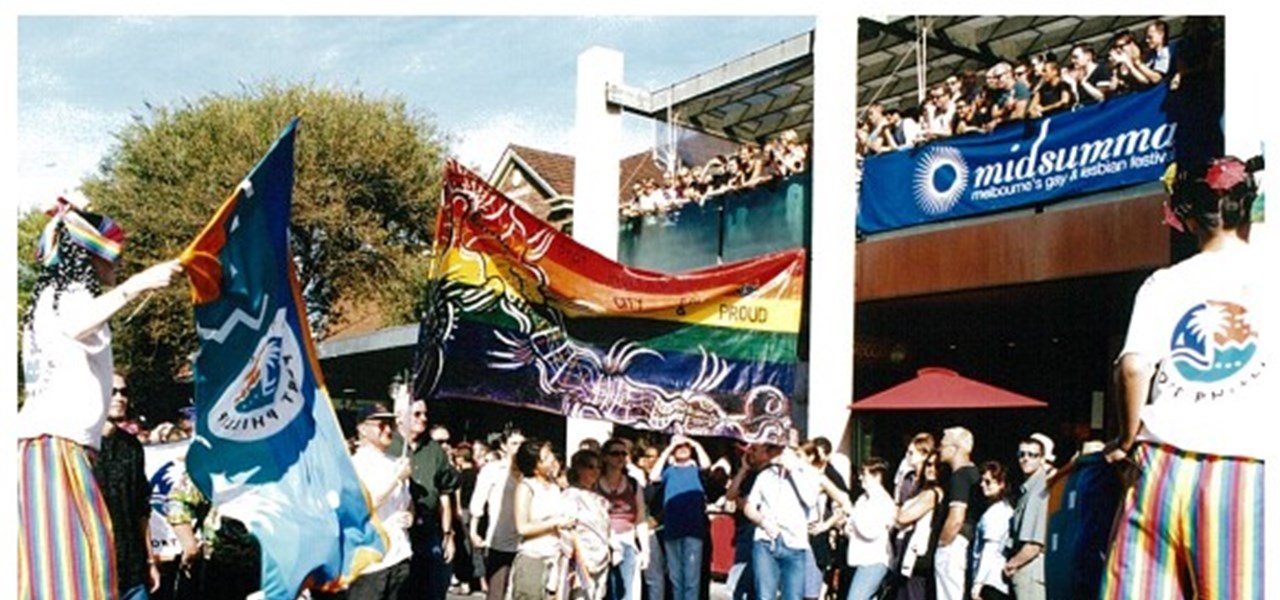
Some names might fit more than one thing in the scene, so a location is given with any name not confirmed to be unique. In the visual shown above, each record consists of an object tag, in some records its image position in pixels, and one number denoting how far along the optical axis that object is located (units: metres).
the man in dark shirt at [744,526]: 11.44
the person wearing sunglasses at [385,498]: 8.59
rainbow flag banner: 9.29
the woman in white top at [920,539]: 9.67
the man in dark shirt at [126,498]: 5.66
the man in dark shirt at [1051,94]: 12.19
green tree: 28.03
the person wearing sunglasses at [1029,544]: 8.63
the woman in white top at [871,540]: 10.20
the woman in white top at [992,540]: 9.09
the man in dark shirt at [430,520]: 9.83
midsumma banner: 11.55
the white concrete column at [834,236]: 14.37
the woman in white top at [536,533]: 9.38
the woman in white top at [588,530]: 9.74
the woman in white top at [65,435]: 4.99
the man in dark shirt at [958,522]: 9.32
